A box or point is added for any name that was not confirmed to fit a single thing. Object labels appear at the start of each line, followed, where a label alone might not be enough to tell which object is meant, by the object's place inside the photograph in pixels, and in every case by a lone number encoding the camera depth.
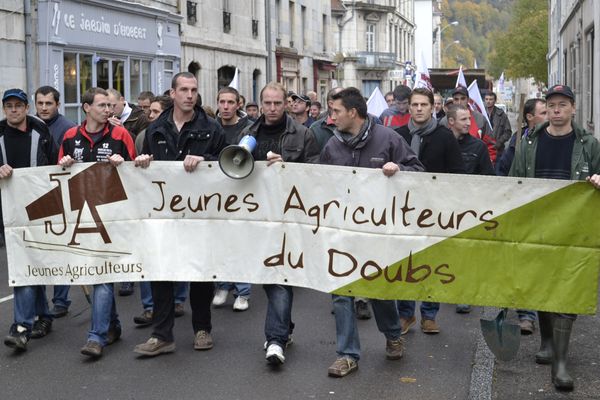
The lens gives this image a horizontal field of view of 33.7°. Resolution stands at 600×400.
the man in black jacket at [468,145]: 9.23
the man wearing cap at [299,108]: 12.42
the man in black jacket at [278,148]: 7.05
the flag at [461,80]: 16.36
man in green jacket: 6.44
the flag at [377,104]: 15.86
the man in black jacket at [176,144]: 7.27
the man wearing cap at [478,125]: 11.80
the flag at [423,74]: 17.40
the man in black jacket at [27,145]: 7.84
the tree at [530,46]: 52.22
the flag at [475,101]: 14.04
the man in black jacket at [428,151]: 8.09
